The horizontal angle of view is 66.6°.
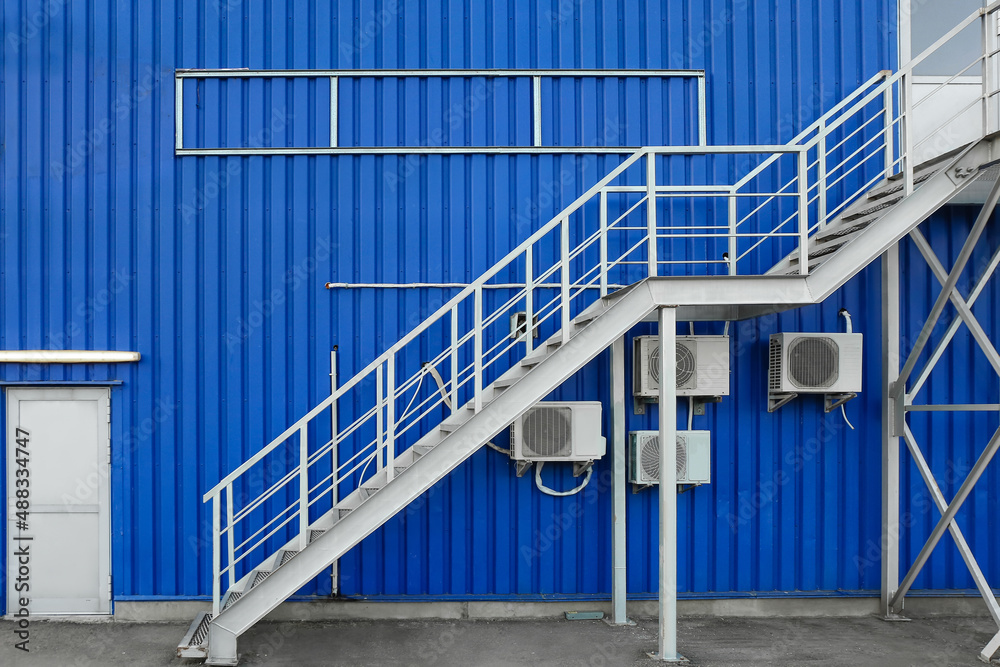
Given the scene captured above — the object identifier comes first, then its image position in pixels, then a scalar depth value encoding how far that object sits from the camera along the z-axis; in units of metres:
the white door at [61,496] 7.10
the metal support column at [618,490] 6.94
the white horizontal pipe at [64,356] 7.00
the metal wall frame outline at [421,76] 7.18
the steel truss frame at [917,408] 6.20
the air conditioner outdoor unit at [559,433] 6.82
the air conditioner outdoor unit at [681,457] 6.95
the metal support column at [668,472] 5.87
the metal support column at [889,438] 7.17
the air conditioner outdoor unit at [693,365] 6.95
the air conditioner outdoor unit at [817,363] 6.99
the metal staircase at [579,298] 5.75
